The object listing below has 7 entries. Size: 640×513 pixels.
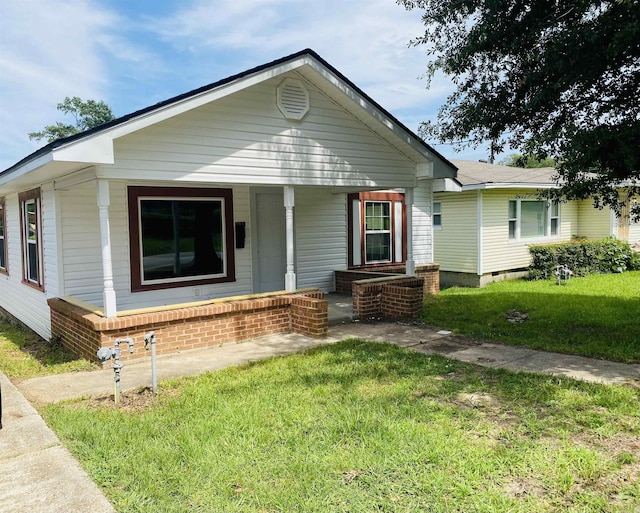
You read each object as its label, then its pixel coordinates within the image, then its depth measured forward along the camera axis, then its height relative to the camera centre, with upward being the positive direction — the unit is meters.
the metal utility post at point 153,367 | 5.23 -1.38
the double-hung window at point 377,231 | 13.00 +0.00
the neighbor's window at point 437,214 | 16.34 +0.53
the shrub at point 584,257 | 16.14 -1.02
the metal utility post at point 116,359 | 4.89 -1.25
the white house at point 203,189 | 6.84 +0.83
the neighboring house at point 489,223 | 14.99 +0.18
